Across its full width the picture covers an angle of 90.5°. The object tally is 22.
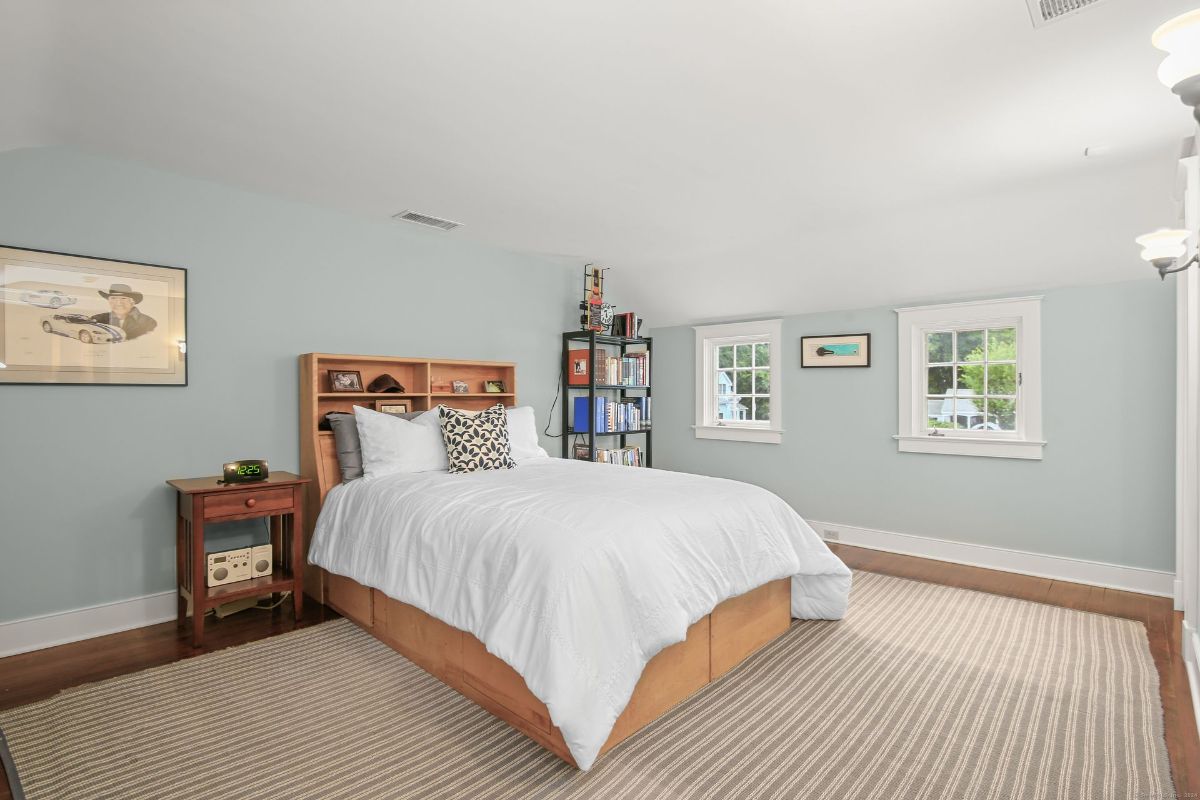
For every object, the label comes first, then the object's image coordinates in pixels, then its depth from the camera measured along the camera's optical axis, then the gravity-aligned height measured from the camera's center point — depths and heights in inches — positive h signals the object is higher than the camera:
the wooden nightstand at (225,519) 109.3 -24.9
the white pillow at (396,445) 129.1 -10.2
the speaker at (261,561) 123.8 -33.9
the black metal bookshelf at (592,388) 196.1 +3.7
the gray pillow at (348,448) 132.0 -10.8
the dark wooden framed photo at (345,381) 146.2 +4.6
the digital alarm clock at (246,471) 117.3 -14.4
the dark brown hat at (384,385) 152.8 +3.7
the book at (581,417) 200.8 -6.1
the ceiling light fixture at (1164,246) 87.5 +22.6
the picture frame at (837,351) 181.3 +14.8
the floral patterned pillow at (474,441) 133.2 -9.7
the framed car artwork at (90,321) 107.8 +15.3
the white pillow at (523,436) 153.3 -9.7
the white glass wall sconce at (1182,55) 43.7 +25.7
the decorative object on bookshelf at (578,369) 201.6 +10.3
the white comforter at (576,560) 73.8 -24.9
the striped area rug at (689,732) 71.0 -45.9
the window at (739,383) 202.3 +5.8
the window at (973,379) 153.3 +5.3
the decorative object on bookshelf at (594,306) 202.4 +32.0
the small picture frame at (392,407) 152.6 -2.0
